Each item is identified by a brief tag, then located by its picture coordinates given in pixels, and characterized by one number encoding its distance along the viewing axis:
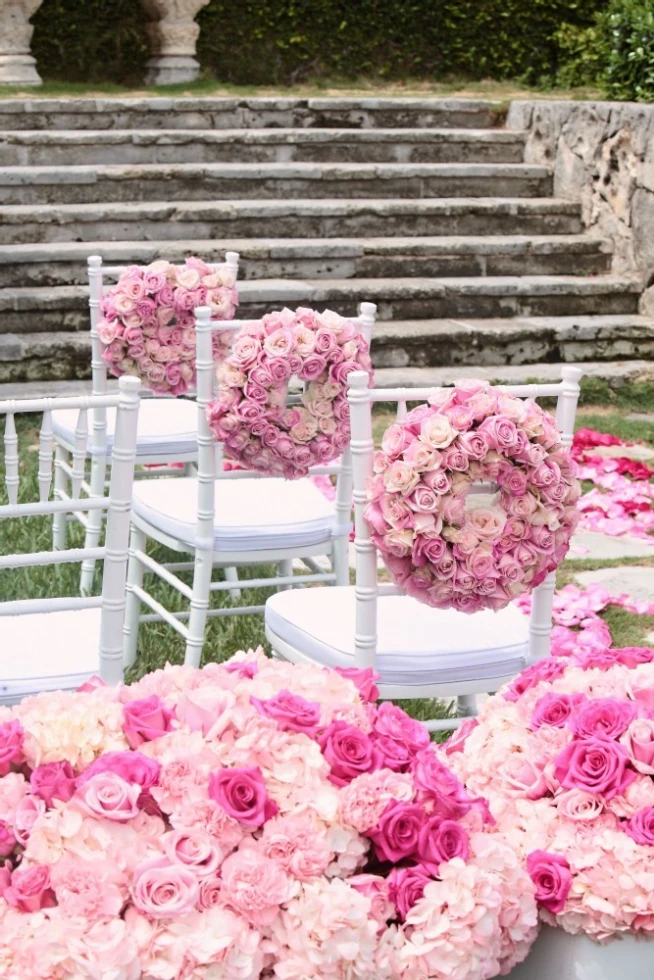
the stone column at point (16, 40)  15.99
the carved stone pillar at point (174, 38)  17.21
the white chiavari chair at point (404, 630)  4.34
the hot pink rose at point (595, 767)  2.90
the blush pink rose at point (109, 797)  2.53
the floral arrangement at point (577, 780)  2.71
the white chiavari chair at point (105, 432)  7.60
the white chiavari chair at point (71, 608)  3.93
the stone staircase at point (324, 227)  12.80
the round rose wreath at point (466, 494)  4.05
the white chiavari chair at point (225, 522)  6.10
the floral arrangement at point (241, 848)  2.38
